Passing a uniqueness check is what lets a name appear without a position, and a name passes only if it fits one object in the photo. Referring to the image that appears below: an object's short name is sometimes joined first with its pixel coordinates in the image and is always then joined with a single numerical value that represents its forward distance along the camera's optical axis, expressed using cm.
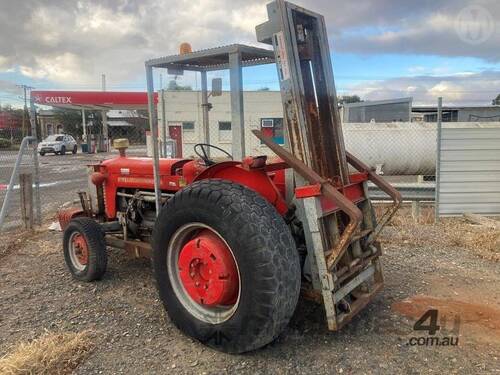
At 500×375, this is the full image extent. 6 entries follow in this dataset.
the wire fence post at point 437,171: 800
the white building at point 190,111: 2513
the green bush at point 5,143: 3847
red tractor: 311
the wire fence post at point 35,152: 756
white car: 3562
